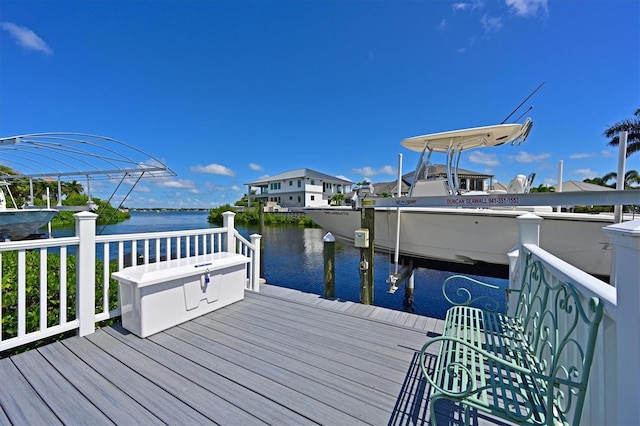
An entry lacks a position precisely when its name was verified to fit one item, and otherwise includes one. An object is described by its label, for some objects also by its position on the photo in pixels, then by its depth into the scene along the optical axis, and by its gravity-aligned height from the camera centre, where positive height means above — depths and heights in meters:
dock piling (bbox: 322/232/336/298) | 3.66 -0.85
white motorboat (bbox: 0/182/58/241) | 7.34 -0.49
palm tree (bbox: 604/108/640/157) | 14.28 +4.72
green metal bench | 0.92 -0.81
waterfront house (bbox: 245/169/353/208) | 29.53 +2.67
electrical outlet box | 3.83 -0.45
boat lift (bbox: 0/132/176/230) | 3.78 +0.96
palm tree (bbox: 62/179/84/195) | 31.58 +2.20
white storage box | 2.33 -0.87
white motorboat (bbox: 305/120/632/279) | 5.00 -0.37
